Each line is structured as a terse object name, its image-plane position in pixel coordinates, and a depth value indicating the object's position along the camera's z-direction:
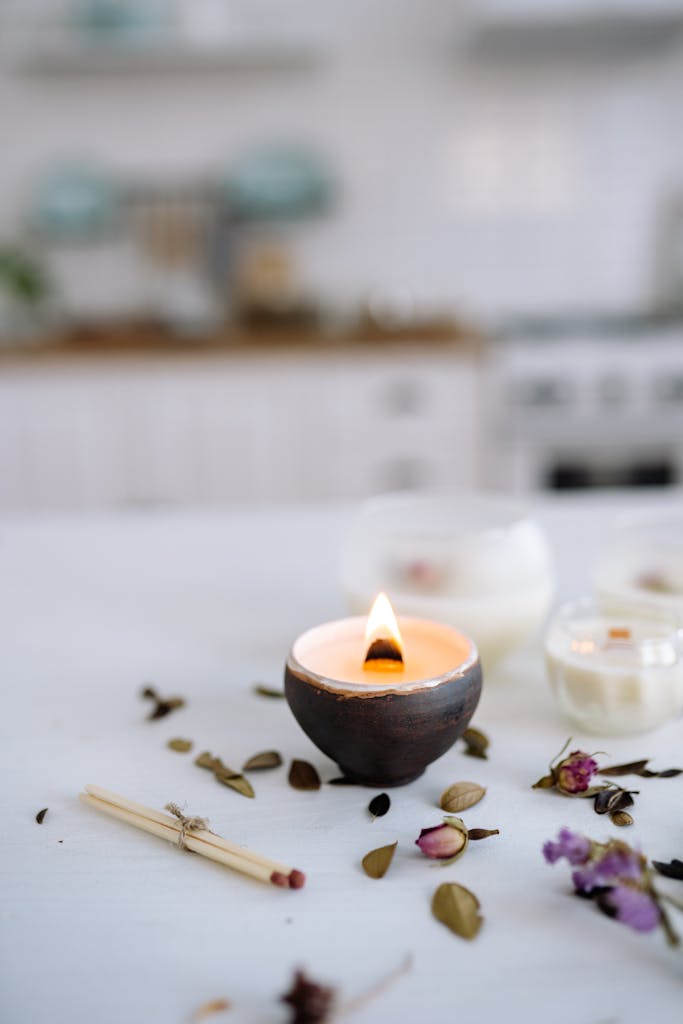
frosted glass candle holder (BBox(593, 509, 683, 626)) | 0.74
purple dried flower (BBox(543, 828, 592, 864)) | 0.44
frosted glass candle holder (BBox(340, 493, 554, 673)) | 0.68
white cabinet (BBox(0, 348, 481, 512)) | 2.38
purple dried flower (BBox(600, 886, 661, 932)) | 0.40
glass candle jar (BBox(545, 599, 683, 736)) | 0.59
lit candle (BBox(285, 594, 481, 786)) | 0.50
